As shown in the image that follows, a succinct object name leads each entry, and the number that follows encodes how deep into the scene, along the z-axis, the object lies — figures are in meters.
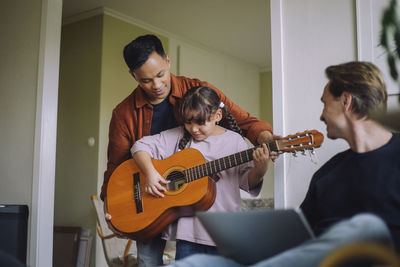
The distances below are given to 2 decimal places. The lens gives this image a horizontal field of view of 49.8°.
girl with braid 1.79
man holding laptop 1.17
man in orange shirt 1.99
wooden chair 3.30
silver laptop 0.87
